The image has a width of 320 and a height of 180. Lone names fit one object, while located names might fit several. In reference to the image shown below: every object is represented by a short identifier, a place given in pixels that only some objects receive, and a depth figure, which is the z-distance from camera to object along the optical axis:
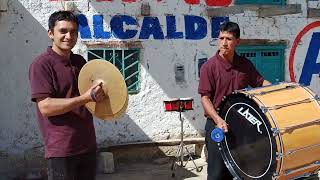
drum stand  6.88
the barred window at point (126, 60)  7.36
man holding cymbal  3.03
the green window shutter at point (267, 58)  8.06
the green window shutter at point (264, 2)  7.95
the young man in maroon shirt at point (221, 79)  4.25
